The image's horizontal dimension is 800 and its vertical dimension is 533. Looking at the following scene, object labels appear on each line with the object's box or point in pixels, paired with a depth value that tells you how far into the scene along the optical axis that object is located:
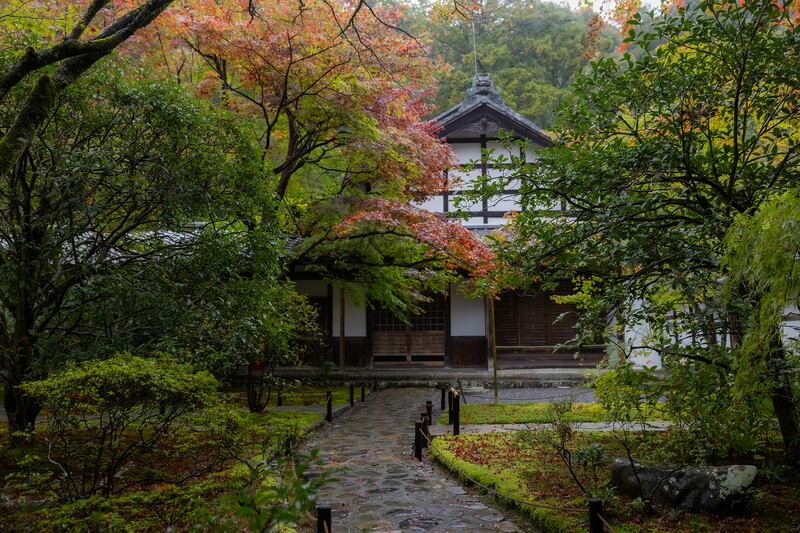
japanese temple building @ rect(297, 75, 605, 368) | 18.97
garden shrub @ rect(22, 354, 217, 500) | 4.97
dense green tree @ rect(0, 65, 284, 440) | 6.93
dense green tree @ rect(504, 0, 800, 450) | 5.65
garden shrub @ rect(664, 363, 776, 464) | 5.54
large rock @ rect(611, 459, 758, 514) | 5.16
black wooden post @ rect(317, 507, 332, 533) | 3.98
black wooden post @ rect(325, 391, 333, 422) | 11.76
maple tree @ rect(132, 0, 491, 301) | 11.24
